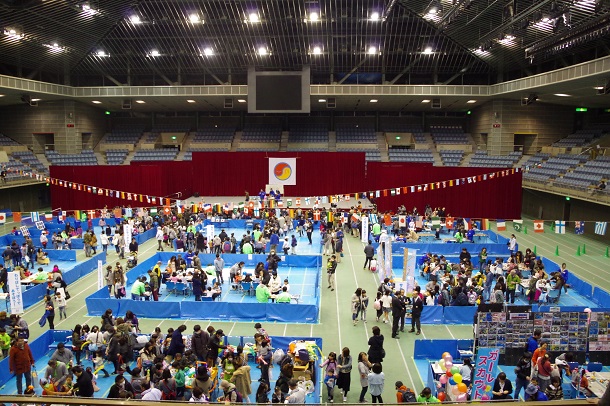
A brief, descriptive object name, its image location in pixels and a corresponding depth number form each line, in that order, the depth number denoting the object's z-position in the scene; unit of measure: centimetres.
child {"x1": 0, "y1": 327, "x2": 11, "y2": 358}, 1270
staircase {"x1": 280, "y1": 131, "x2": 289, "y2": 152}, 4462
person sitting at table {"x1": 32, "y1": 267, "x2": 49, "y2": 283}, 1881
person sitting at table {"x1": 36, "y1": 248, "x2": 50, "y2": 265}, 2286
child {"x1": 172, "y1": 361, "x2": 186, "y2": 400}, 1068
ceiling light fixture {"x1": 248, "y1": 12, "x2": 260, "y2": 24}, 3116
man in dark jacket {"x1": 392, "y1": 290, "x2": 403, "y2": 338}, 1479
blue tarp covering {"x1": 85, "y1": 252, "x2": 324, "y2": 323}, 1630
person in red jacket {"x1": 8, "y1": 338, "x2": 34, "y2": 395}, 1115
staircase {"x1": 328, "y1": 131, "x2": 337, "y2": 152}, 4462
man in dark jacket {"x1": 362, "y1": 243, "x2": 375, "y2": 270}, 2194
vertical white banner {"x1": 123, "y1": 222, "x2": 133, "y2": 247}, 2293
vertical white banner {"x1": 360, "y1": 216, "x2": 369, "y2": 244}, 2498
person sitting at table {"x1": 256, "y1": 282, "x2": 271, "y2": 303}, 1730
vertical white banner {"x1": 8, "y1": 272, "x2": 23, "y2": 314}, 1483
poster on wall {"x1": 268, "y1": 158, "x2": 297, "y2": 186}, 4097
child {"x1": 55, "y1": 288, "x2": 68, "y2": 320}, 1602
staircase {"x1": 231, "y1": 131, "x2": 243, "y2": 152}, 4547
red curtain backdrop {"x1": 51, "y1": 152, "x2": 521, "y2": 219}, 3441
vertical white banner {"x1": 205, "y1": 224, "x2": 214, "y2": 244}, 2383
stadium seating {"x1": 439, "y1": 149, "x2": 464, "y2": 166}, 4105
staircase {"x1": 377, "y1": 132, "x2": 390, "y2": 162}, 4316
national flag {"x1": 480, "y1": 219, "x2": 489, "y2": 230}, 2333
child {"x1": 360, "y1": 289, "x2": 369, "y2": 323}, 1602
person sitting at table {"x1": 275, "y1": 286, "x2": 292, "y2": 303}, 1695
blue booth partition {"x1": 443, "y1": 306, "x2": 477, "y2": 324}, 1625
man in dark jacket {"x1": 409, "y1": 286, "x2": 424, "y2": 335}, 1508
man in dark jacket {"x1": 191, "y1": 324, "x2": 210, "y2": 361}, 1214
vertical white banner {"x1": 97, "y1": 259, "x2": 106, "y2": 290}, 1753
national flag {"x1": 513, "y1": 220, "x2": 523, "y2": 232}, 3021
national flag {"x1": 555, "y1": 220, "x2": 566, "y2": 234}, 2134
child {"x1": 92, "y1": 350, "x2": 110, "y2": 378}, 1268
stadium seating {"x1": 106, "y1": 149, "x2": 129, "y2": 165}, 4356
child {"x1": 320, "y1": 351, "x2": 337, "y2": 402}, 1116
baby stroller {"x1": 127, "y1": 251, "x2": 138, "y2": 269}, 2169
